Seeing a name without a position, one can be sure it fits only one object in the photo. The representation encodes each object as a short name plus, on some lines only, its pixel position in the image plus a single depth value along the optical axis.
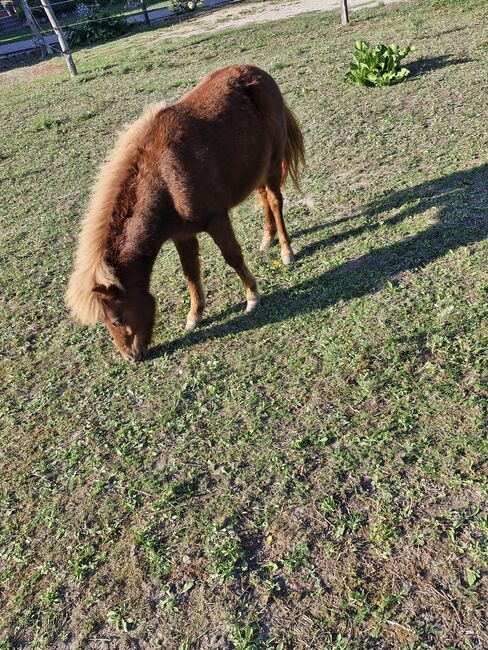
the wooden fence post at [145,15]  20.80
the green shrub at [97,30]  20.98
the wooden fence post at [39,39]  18.21
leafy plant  8.16
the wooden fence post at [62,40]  13.77
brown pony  3.41
